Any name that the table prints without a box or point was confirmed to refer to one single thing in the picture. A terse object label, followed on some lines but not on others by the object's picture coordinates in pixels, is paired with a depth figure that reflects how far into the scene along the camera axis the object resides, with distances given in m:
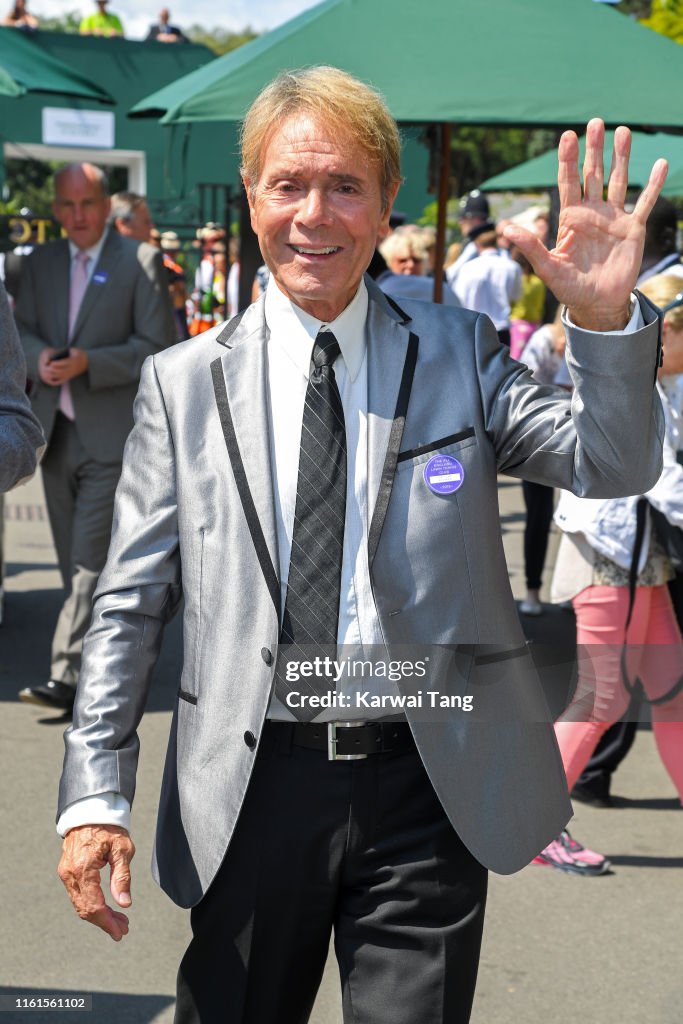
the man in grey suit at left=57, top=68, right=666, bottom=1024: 2.27
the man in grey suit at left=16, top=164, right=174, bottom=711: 6.41
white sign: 21.52
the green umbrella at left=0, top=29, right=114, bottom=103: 7.11
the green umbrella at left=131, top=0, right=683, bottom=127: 5.43
